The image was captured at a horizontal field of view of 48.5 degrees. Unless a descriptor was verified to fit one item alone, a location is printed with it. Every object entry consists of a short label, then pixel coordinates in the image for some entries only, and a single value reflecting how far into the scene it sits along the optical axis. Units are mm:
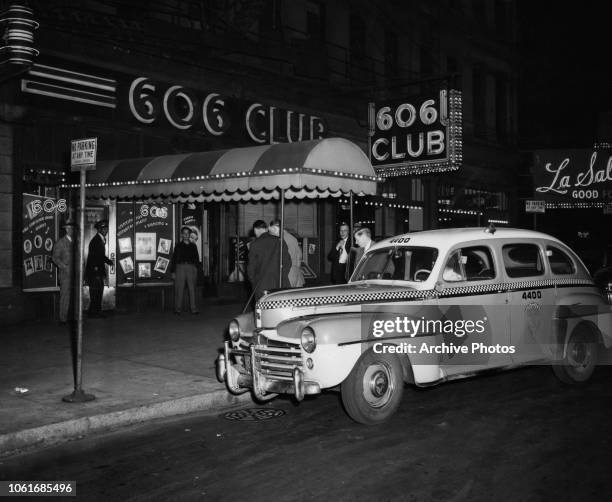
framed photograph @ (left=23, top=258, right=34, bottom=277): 13016
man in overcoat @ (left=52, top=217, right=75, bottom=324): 12984
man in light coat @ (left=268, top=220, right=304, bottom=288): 11438
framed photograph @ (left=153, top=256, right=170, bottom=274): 15391
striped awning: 10203
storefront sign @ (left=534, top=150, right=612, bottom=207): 23500
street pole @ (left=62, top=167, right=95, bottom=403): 7438
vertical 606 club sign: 17344
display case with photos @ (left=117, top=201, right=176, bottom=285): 14781
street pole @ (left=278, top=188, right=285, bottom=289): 10156
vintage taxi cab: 6621
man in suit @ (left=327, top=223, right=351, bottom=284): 12023
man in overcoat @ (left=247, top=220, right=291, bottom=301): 10594
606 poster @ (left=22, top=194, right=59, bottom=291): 13039
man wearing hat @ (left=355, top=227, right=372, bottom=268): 10304
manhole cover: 7323
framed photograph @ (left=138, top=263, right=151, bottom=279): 15125
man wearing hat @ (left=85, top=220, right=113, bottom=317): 13633
